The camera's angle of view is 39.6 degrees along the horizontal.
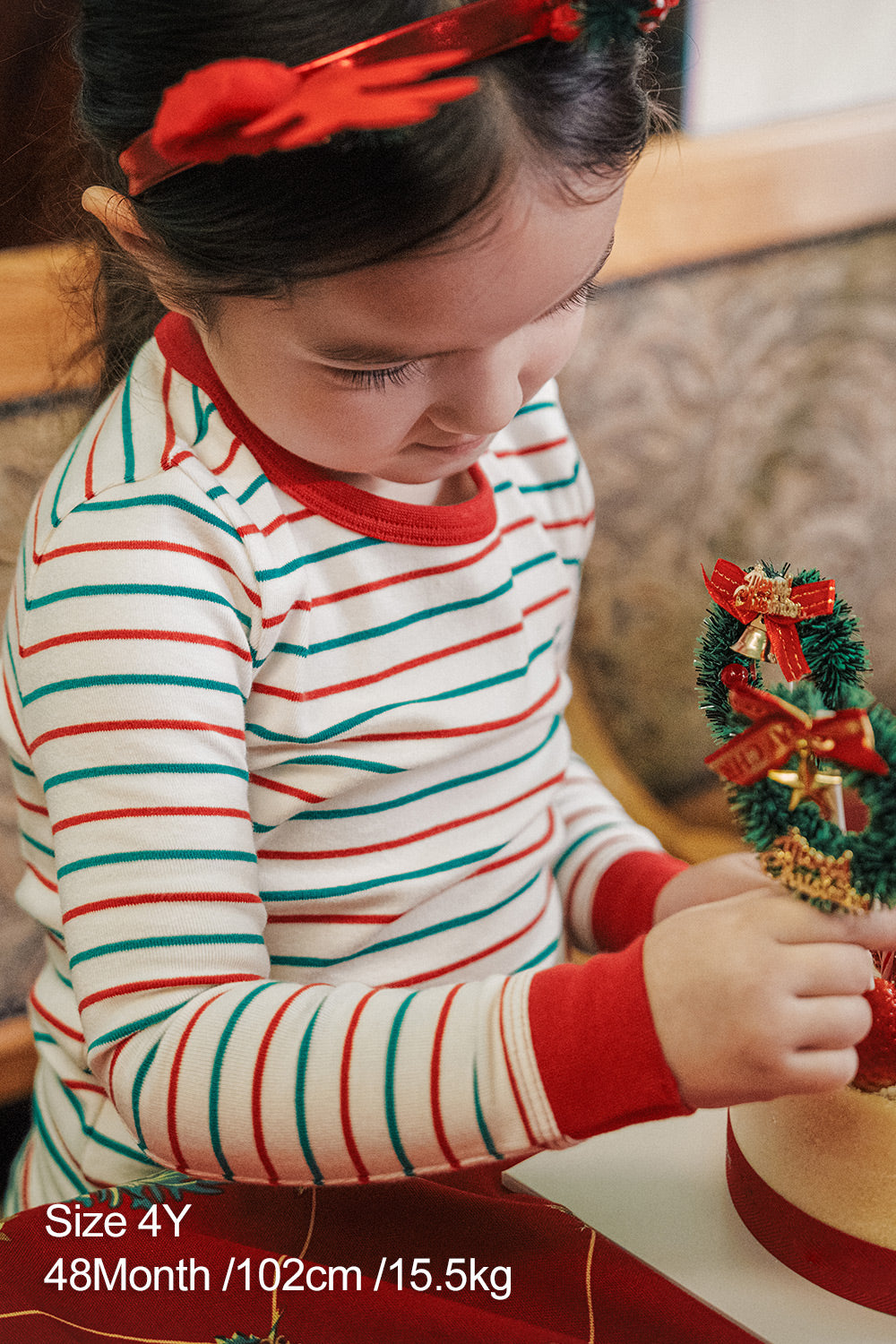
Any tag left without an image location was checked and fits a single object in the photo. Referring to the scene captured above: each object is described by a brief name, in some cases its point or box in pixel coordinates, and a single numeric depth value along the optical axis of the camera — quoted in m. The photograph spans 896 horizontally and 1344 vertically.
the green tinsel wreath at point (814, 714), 0.36
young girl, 0.42
